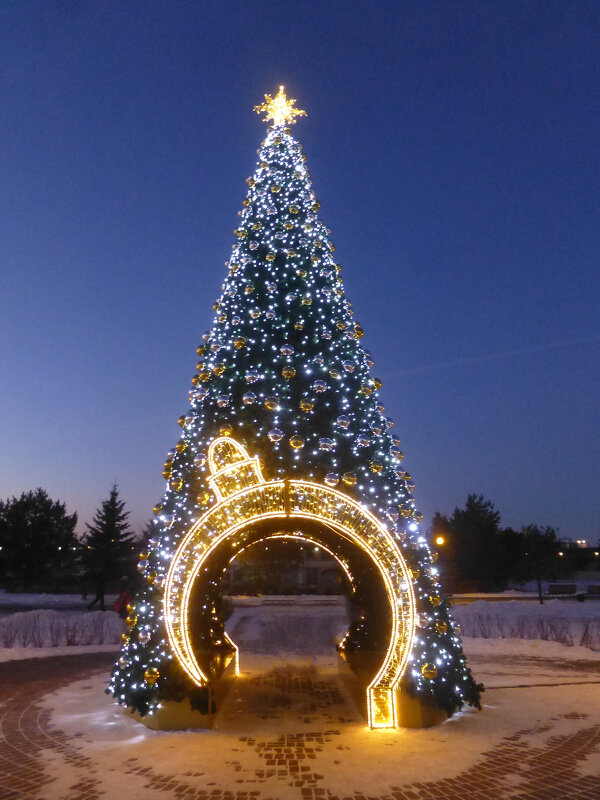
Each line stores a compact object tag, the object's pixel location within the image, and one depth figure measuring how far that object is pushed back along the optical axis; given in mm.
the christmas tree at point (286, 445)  7477
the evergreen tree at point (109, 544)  40312
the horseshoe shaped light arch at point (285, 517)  7309
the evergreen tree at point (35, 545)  44625
